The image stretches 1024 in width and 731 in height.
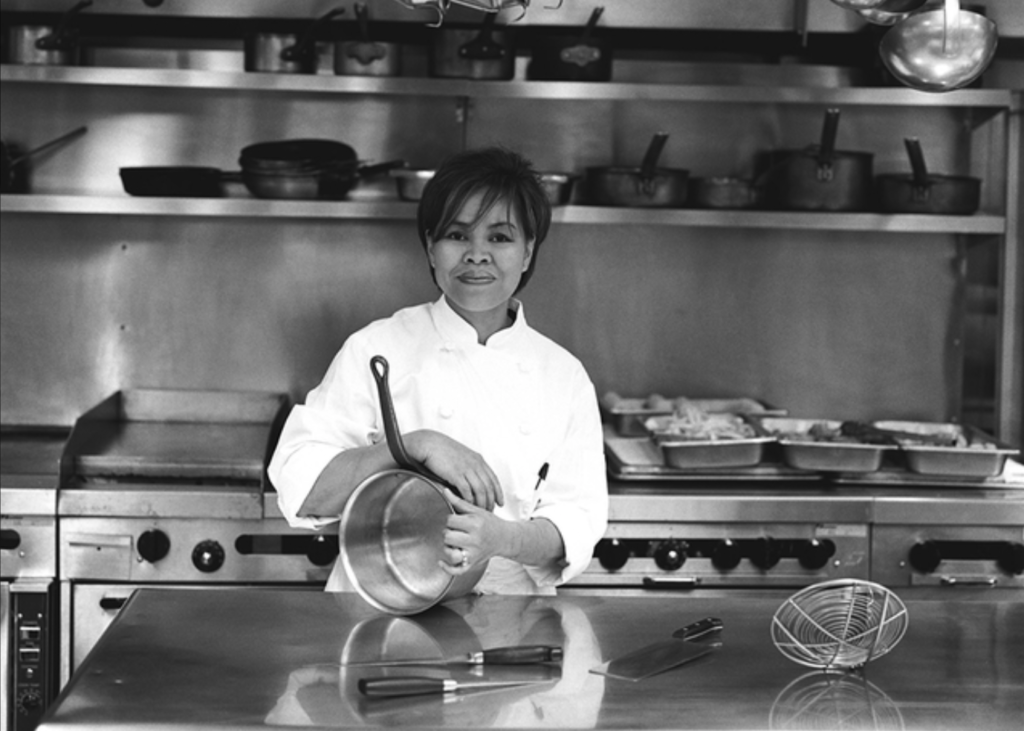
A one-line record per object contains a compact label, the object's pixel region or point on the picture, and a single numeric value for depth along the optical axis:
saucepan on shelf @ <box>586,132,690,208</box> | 3.90
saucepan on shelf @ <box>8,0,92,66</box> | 3.77
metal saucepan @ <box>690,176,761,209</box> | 3.98
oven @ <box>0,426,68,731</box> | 3.37
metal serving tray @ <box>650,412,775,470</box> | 3.59
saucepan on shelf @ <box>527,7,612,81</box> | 3.89
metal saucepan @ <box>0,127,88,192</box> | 3.93
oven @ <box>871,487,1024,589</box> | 3.50
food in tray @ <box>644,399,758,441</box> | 3.65
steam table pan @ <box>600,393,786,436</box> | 4.01
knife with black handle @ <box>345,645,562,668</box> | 1.95
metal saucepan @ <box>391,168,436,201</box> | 3.84
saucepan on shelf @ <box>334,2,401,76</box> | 3.88
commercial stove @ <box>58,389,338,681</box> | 3.44
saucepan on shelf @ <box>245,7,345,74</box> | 3.93
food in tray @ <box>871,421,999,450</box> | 3.68
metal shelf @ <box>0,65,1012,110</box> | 3.77
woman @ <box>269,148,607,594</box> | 2.50
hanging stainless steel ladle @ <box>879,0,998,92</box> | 2.15
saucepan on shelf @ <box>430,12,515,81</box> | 3.87
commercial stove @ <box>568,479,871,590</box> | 3.48
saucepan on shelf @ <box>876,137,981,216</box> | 3.93
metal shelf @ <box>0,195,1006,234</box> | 3.78
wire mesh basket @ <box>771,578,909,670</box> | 1.96
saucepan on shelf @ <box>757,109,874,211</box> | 3.95
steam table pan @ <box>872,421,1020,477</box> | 3.60
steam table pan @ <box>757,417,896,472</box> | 3.60
